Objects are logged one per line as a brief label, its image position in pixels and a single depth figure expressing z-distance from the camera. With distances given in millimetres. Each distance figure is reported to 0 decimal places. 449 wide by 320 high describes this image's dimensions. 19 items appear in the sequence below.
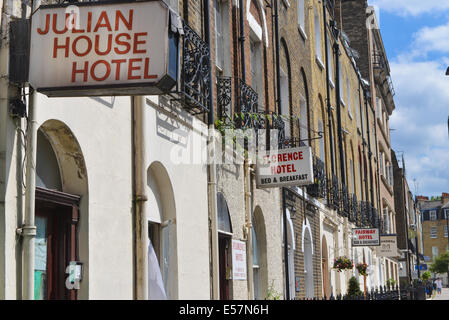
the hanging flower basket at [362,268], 22203
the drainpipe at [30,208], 5840
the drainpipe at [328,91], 22219
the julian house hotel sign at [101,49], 5773
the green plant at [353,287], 22078
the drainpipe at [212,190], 10539
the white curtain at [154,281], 8672
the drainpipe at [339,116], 24172
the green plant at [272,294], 13657
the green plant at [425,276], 67206
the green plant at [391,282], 35625
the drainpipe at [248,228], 12516
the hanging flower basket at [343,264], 20000
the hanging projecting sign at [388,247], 29450
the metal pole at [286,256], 15241
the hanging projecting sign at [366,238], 23812
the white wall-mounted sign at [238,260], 11786
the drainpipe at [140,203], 8023
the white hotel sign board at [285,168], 12961
